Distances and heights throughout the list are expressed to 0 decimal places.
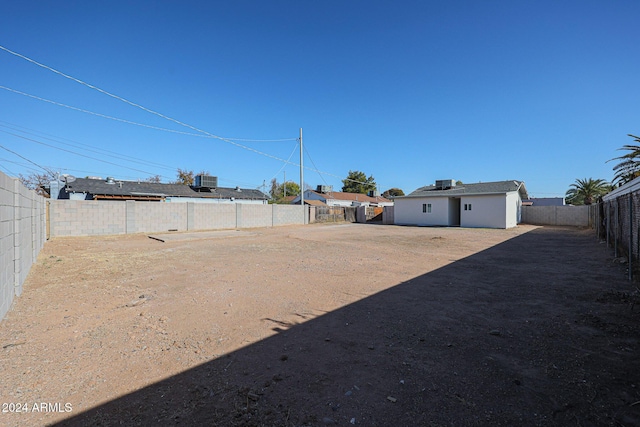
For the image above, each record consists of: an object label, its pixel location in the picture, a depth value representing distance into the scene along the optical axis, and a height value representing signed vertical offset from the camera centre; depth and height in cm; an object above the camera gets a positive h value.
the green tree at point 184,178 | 4619 +572
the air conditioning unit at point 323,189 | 4372 +375
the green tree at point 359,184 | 5769 +587
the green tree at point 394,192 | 6562 +480
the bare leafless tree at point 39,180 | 3342 +402
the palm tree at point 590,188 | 3045 +257
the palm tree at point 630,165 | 1463 +255
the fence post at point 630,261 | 559 -97
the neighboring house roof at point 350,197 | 4481 +266
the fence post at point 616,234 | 856 -68
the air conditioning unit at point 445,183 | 2673 +276
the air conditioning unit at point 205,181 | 3191 +361
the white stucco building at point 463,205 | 2186 +68
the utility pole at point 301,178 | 2738 +336
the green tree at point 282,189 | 6353 +543
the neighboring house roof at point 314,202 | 4390 +175
